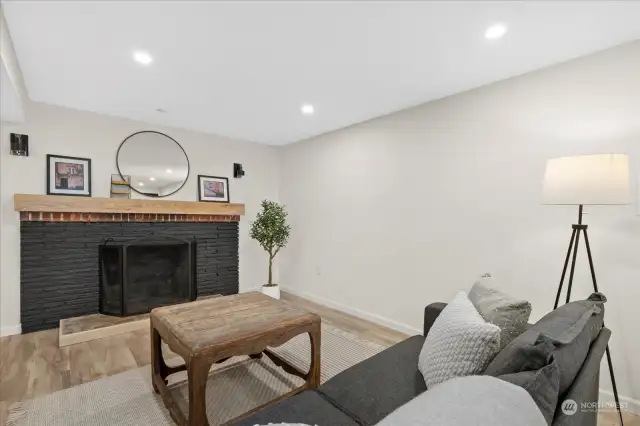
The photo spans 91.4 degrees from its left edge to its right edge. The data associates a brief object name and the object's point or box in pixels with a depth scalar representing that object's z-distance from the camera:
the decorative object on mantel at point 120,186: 3.50
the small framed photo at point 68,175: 3.17
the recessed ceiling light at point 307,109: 3.15
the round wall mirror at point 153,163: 3.61
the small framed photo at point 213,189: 4.16
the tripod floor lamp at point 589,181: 1.64
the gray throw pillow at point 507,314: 1.35
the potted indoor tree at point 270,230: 4.21
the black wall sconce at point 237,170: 4.49
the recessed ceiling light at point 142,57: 2.13
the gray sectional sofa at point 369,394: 1.06
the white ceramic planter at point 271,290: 4.21
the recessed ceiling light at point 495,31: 1.80
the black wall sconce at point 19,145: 2.96
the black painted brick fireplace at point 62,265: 3.05
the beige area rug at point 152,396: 1.82
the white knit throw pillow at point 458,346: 1.16
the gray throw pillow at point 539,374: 0.77
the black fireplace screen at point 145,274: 3.36
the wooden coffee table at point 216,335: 1.54
